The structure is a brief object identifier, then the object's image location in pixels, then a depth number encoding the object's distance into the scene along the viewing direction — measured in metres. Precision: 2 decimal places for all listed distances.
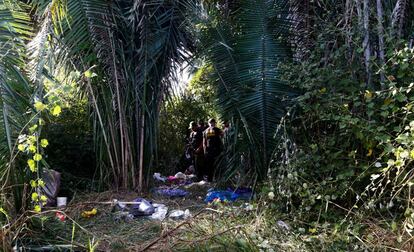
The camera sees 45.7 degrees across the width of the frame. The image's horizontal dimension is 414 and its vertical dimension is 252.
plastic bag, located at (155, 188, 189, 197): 6.70
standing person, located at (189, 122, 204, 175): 8.86
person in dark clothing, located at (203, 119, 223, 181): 8.52
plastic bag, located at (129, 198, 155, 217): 5.49
